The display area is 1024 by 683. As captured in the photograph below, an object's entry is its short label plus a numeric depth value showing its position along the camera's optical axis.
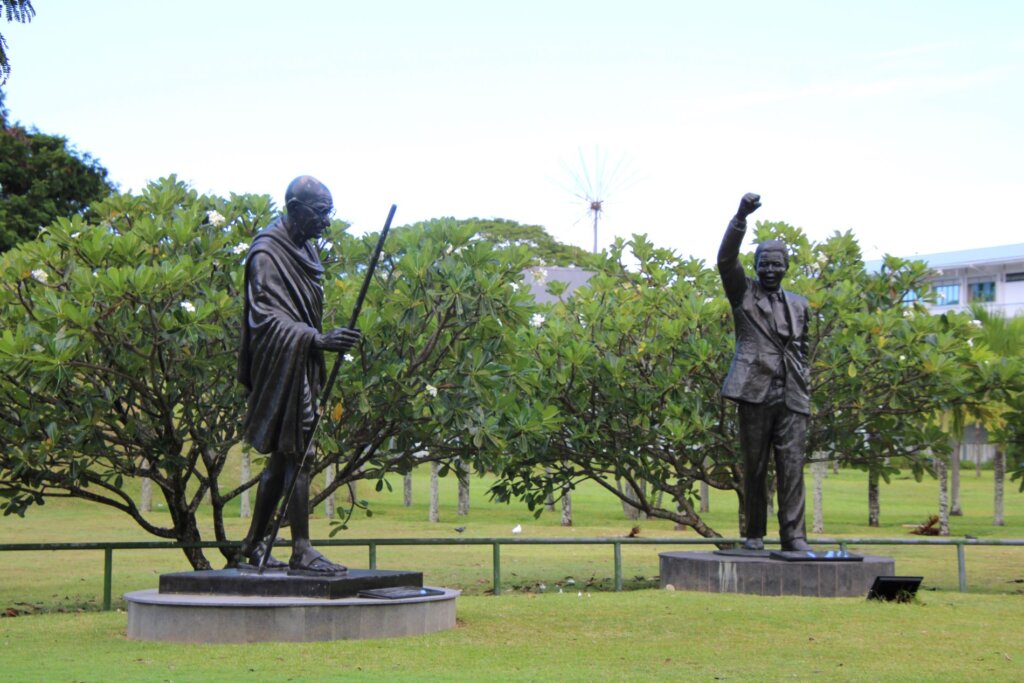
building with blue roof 61.19
